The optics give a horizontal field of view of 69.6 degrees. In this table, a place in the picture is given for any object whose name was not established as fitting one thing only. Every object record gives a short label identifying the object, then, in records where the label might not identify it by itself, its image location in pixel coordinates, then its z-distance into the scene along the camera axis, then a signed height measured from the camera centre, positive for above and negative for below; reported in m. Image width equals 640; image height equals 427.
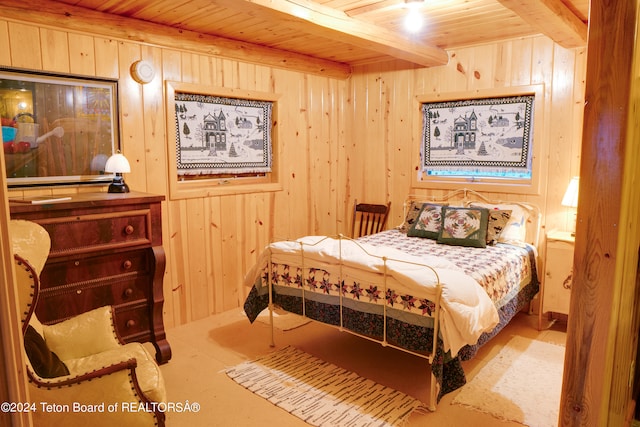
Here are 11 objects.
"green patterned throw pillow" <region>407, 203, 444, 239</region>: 3.96 -0.56
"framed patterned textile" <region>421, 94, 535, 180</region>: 3.98 +0.19
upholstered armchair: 1.63 -0.83
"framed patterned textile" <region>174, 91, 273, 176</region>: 3.80 +0.21
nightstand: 3.48 -0.88
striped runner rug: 2.48 -1.38
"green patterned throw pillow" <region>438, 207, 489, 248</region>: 3.66 -0.56
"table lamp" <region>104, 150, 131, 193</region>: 3.08 -0.08
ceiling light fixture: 2.82 +0.95
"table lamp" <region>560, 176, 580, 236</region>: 3.49 -0.28
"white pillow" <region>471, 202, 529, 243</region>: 3.81 -0.56
